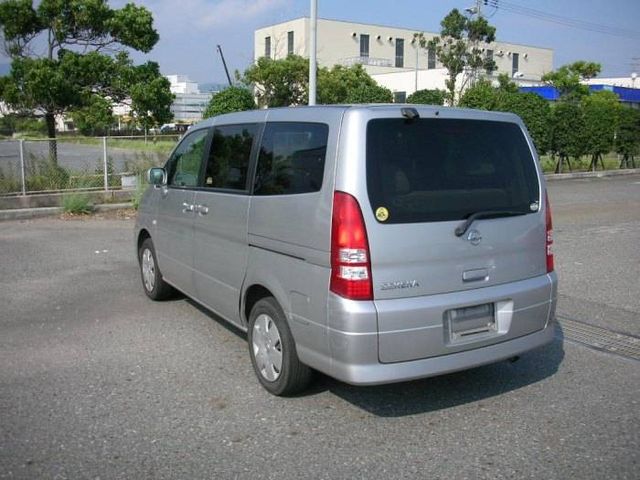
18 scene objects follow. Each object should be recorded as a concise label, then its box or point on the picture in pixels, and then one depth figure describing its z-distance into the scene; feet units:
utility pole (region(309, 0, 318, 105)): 49.16
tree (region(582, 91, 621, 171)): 72.69
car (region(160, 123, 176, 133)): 184.22
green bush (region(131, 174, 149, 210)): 44.19
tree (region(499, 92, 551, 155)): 67.82
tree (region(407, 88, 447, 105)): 72.95
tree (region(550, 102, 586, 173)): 69.82
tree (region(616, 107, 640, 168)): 79.00
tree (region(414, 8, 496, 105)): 149.28
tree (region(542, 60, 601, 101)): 171.96
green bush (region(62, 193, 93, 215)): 41.68
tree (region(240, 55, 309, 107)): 108.78
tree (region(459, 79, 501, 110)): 70.90
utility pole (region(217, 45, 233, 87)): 150.61
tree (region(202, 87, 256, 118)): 55.21
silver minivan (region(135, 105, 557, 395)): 12.13
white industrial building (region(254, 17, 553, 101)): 250.37
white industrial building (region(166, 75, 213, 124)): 233.76
